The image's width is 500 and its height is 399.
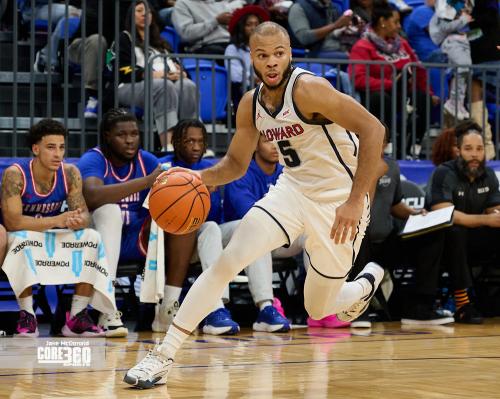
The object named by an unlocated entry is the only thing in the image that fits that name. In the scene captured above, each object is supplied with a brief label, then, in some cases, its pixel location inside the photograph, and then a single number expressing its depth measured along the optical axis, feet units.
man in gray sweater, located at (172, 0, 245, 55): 58.28
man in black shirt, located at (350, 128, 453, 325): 46.42
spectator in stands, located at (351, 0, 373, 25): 65.58
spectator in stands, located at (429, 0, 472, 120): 63.07
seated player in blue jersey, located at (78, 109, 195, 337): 41.82
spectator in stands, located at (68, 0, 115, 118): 50.10
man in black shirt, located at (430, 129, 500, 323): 47.08
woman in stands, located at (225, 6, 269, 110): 56.53
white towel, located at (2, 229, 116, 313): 39.80
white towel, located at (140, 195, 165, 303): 40.92
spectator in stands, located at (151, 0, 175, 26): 61.92
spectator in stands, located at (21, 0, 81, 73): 49.67
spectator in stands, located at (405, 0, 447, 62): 66.55
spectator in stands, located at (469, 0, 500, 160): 58.39
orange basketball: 27.36
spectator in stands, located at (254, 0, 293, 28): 62.58
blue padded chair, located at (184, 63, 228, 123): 54.60
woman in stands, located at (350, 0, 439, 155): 56.69
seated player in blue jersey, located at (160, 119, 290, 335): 41.70
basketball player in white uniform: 26.57
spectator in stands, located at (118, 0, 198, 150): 50.55
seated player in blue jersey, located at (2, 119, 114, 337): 40.19
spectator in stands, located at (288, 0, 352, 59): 61.47
